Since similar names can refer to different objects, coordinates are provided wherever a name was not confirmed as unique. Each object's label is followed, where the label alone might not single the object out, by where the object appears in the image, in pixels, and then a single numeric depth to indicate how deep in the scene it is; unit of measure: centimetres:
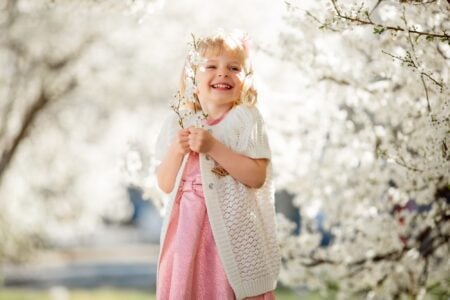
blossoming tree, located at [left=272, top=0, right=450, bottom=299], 439
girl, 326
